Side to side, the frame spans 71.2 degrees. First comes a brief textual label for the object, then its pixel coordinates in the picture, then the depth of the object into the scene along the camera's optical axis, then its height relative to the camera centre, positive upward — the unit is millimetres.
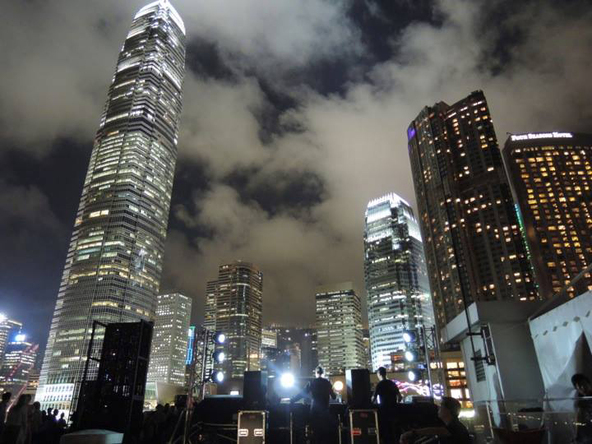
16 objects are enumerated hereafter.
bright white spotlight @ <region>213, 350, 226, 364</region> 23025 +2981
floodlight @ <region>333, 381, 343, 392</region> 25688 +1425
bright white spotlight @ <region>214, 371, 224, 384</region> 23642 +1982
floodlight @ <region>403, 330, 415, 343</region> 17572 +2861
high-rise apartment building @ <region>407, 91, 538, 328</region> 102375 +49584
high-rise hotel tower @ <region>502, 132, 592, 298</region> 100000 +51257
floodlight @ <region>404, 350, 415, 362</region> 17656 +2125
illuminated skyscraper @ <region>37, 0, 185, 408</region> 120562 +64576
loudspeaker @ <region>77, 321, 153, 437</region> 12883 +974
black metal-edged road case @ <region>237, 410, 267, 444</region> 8594 -269
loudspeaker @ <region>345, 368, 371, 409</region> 8992 +421
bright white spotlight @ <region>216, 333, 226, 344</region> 21461 +3589
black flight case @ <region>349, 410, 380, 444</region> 8523 -309
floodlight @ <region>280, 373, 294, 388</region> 18625 +1322
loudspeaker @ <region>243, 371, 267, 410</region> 9078 +443
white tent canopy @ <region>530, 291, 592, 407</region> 11305 +1771
